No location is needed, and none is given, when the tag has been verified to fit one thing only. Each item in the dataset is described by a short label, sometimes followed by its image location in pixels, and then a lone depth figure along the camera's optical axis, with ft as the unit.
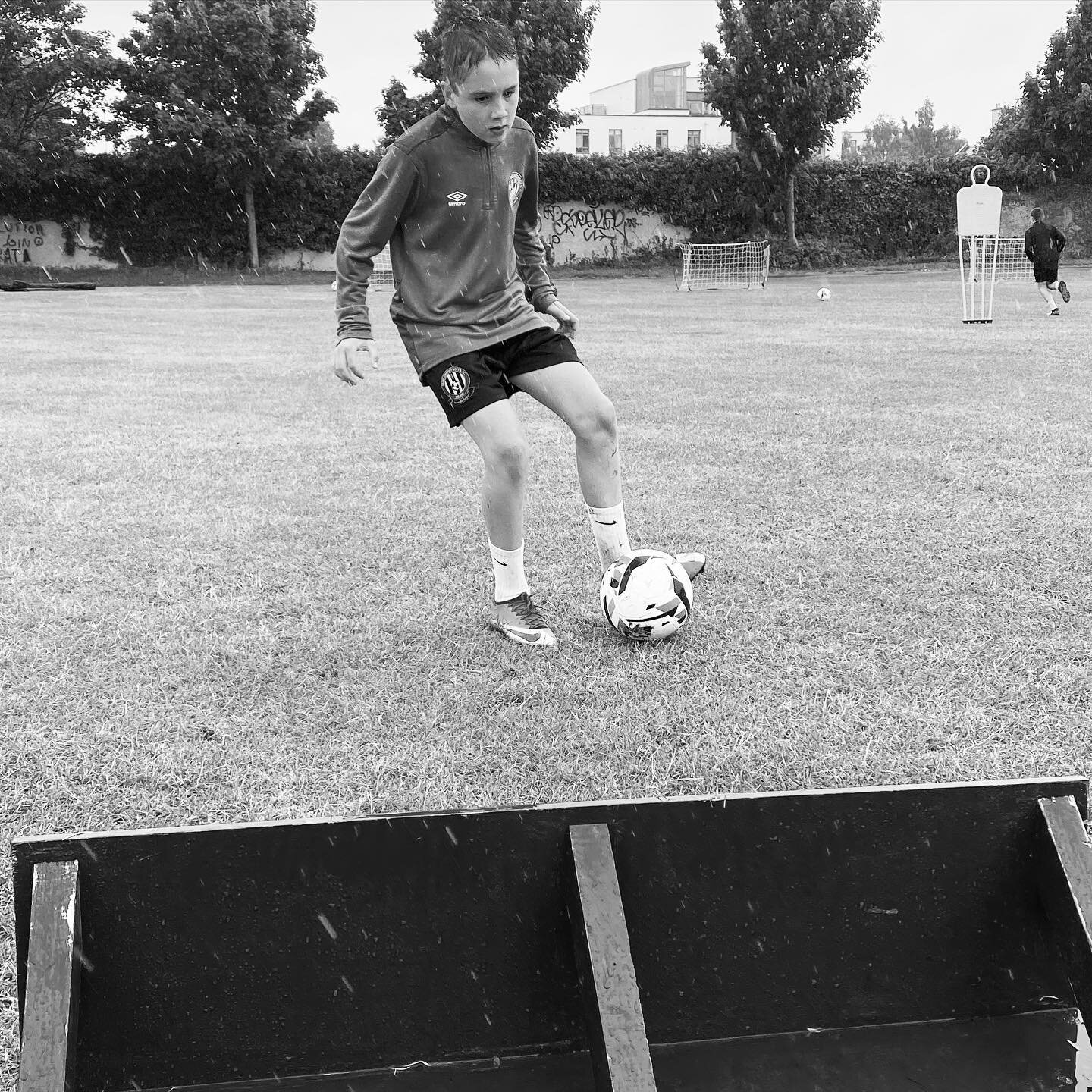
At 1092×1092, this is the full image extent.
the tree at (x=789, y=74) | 125.80
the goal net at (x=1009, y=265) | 105.03
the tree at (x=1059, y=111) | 134.62
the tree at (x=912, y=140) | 381.19
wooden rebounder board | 6.27
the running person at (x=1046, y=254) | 62.49
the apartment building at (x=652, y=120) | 269.03
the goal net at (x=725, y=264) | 114.93
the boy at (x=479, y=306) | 12.42
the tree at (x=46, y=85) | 116.06
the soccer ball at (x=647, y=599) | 12.47
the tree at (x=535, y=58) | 131.95
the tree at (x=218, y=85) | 118.83
